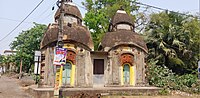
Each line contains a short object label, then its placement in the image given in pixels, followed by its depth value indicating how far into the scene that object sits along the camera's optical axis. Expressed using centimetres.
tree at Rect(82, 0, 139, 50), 1944
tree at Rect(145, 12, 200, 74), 1647
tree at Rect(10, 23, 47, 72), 2401
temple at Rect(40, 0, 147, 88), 1131
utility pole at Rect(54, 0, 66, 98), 766
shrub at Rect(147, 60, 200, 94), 1287
